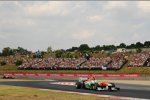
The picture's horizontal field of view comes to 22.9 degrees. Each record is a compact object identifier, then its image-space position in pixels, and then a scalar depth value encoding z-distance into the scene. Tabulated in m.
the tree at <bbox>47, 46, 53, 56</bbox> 115.04
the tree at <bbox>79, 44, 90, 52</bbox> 146.60
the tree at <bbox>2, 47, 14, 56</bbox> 139.06
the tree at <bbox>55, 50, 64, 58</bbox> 97.90
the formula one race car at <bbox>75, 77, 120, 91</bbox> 29.99
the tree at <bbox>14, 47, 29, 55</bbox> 167.12
